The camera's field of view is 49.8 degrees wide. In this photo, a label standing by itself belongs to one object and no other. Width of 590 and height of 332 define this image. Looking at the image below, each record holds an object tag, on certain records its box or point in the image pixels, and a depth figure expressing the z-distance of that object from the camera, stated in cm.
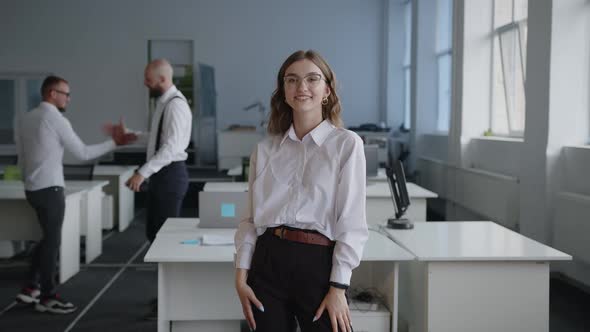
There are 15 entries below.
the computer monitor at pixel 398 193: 362
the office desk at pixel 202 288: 314
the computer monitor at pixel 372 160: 587
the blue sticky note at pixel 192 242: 319
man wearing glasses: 428
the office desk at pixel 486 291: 290
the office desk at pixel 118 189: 748
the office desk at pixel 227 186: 525
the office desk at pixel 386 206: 501
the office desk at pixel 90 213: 564
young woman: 183
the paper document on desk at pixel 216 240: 315
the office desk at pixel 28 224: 510
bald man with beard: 426
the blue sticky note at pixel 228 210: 355
